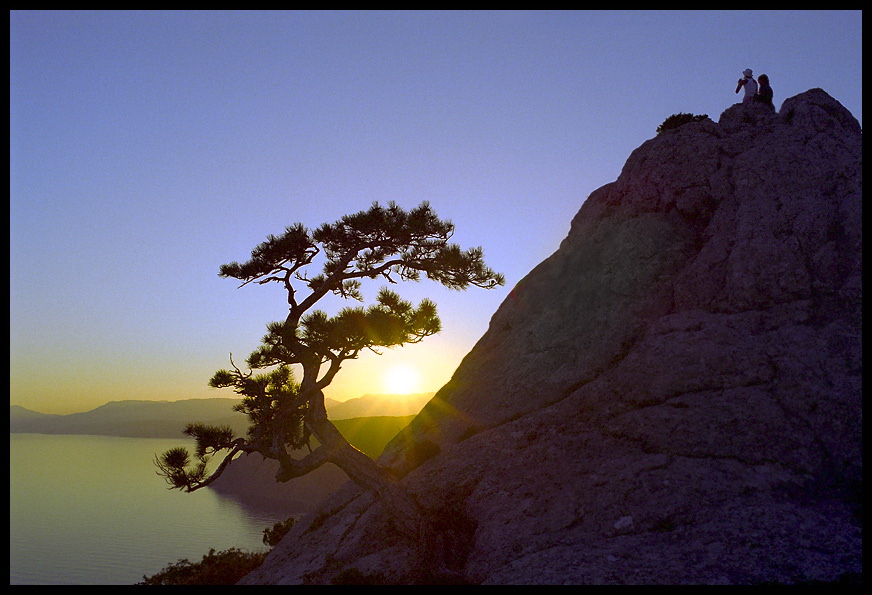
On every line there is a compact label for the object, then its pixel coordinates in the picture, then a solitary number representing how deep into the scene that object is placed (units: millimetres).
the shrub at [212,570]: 21891
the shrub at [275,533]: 26252
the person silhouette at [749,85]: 25078
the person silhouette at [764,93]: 24953
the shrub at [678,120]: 25453
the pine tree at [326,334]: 16516
